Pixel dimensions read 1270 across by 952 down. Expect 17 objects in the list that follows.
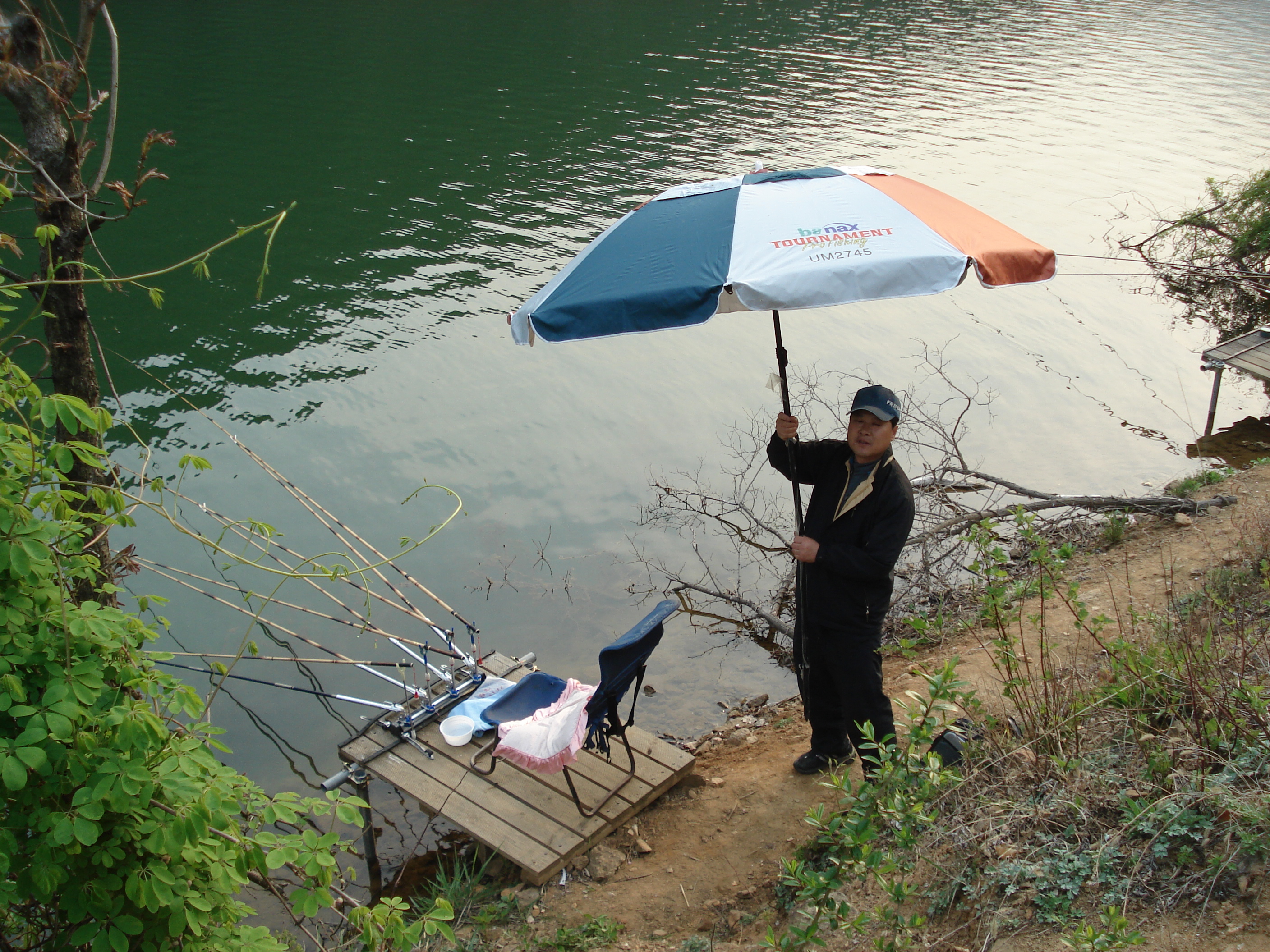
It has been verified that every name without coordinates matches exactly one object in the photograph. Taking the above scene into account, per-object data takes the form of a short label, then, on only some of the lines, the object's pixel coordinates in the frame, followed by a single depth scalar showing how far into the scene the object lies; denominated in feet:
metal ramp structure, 33.35
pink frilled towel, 14.25
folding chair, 13.91
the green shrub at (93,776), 7.84
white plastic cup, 16.65
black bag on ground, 12.35
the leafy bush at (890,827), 9.36
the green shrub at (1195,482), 28.02
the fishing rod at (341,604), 12.76
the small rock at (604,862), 14.80
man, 13.48
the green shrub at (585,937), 13.08
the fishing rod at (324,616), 15.81
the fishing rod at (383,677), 17.01
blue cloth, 17.06
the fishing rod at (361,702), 16.15
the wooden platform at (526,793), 14.73
